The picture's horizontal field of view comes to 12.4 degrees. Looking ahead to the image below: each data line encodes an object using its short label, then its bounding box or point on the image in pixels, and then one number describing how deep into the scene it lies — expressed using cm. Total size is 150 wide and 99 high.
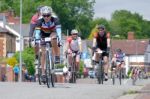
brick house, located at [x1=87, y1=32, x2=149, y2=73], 15875
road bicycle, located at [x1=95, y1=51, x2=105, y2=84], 2178
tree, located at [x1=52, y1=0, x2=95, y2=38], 14600
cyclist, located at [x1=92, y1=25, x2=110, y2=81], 2105
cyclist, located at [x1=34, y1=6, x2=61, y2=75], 1631
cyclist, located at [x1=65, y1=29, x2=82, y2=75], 2345
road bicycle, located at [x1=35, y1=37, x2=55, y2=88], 1591
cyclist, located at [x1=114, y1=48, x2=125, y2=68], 2845
